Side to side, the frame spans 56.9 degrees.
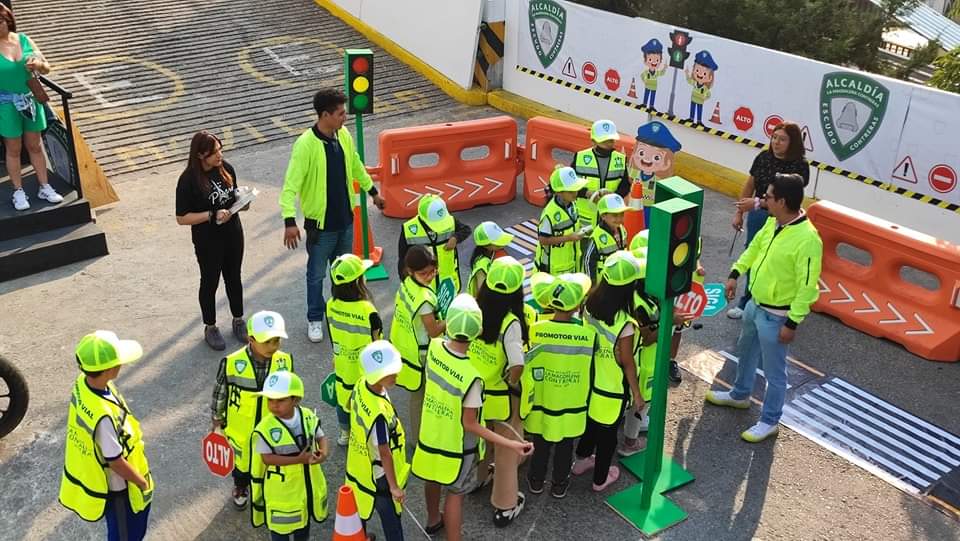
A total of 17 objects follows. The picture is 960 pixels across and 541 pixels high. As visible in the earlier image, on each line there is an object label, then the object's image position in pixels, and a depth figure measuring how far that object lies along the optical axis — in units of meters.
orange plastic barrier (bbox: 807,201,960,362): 7.42
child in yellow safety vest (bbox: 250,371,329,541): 4.46
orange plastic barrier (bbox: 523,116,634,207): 10.30
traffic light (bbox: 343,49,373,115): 7.96
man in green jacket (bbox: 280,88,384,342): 6.89
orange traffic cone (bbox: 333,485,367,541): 4.32
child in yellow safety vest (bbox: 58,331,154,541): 4.32
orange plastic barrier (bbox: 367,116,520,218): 10.19
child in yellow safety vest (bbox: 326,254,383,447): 5.33
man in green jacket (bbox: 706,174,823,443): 5.79
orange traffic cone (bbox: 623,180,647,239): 8.08
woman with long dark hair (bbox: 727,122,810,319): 7.30
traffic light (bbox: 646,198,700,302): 4.62
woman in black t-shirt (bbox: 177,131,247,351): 6.58
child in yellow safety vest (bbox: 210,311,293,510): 4.84
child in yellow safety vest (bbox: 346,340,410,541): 4.39
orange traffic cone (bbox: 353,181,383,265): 8.63
